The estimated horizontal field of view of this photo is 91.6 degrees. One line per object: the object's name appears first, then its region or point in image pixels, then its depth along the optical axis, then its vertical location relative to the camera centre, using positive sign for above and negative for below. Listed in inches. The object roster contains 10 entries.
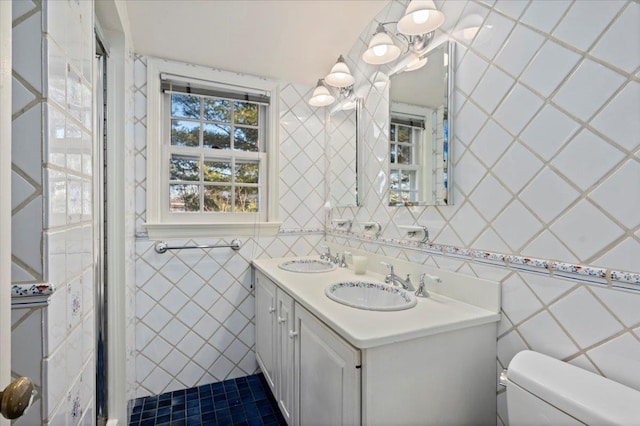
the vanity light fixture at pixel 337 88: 76.2 +33.2
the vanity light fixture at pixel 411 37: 53.2 +33.1
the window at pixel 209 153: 82.2 +16.8
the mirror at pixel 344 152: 84.3 +17.1
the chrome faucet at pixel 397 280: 59.6 -13.6
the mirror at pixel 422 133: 55.2 +15.5
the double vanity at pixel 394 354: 39.2 -20.1
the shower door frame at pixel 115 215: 61.8 -0.8
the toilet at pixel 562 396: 29.0 -18.6
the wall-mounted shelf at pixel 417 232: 60.1 -4.2
